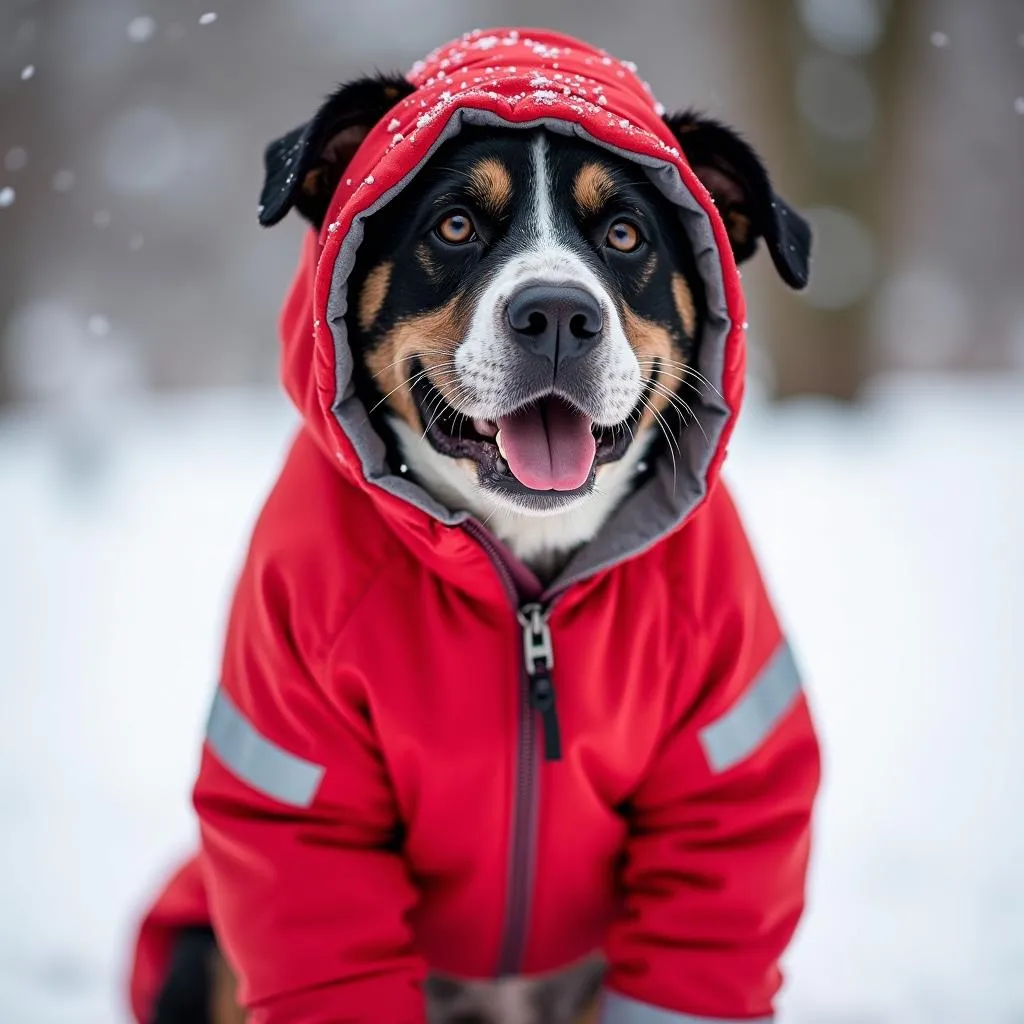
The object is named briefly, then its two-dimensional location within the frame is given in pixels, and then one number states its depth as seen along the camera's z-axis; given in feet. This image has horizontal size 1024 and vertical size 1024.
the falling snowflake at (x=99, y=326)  23.00
